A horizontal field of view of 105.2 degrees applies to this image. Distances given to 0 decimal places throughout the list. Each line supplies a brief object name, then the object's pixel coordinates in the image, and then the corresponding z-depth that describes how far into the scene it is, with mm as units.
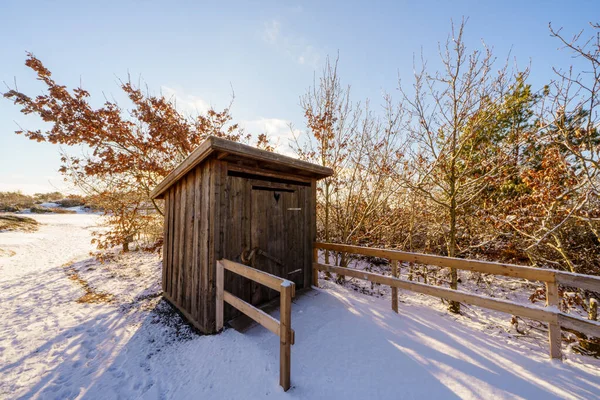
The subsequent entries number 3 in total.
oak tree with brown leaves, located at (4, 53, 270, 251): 5641
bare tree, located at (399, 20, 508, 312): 4590
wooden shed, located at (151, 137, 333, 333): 3371
